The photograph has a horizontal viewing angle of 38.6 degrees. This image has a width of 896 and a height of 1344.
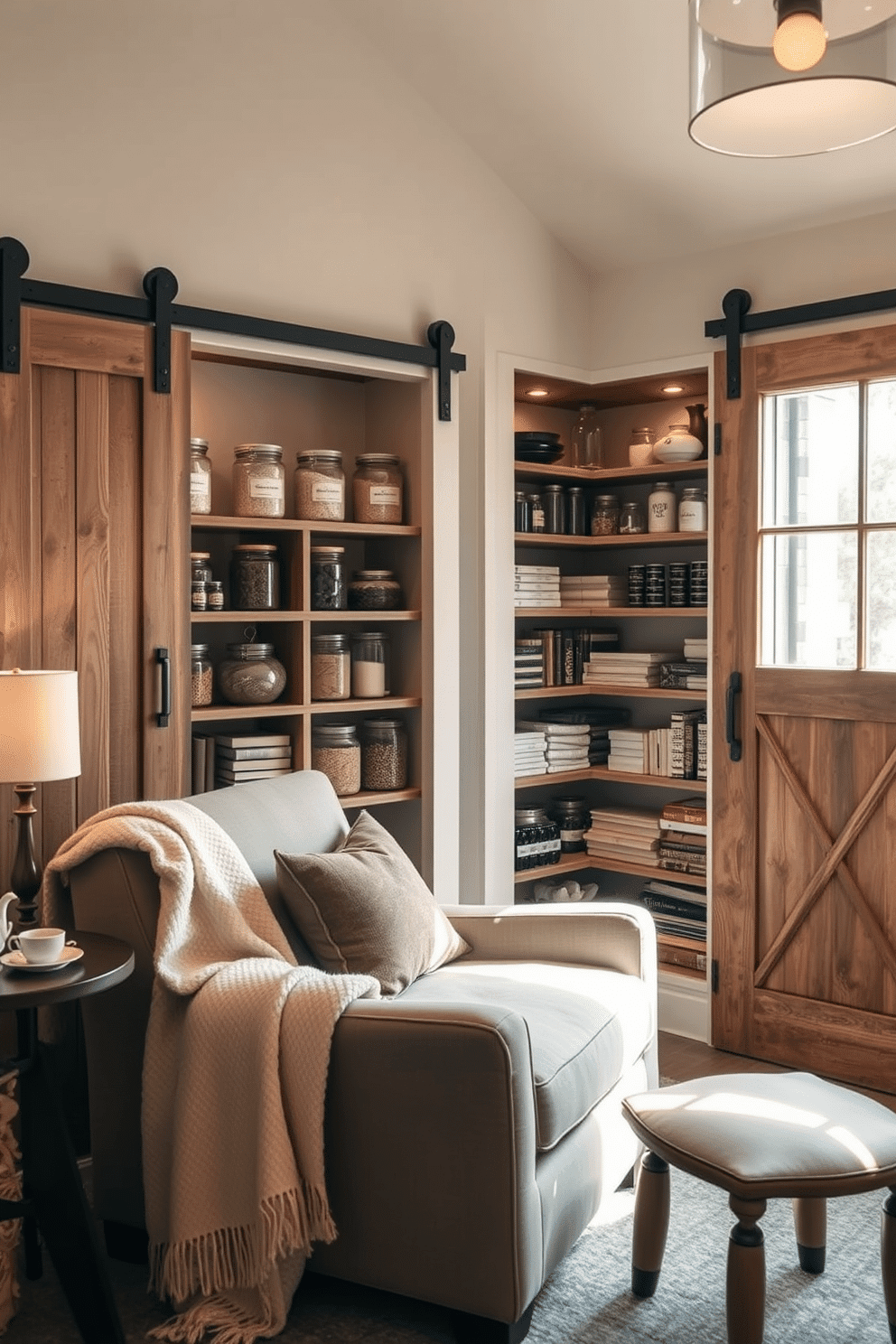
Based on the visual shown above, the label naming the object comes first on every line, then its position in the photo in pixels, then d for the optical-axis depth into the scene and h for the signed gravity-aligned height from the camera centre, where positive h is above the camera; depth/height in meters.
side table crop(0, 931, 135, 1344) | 2.23 -0.95
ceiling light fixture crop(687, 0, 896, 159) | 1.54 +0.71
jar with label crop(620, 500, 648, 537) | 4.20 +0.40
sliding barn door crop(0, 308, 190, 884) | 2.85 +0.23
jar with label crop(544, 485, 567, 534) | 4.21 +0.43
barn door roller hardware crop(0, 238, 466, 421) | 2.81 +0.80
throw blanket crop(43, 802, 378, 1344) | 2.25 -0.87
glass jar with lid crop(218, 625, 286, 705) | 3.39 -0.09
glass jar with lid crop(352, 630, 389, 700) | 3.70 -0.07
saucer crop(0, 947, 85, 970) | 2.29 -0.58
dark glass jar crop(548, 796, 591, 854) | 4.31 -0.61
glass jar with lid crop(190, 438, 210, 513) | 3.27 +0.42
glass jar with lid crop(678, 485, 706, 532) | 3.98 +0.41
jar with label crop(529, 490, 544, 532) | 4.12 +0.41
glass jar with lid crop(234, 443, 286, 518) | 3.39 +0.43
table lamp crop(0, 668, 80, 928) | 2.46 -0.17
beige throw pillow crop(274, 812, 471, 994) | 2.65 -0.57
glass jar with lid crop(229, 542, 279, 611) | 3.44 +0.17
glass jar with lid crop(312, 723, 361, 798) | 3.58 -0.32
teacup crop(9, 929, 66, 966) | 2.30 -0.55
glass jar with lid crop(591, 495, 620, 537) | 4.25 +0.41
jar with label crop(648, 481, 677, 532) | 4.08 +0.42
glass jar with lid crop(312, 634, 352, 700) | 3.59 -0.08
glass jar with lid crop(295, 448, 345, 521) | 3.52 +0.43
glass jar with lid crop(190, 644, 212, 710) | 3.32 -0.09
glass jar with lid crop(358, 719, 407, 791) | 3.70 -0.33
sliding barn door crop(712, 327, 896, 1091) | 3.49 -0.19
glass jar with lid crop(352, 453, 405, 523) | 3.65 +0.44
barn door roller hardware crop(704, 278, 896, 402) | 3.44 +0.91
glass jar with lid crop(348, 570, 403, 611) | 3.70 +0.14
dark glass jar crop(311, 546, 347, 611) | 3.58 +0.17
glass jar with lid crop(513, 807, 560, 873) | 4.06 -0.64
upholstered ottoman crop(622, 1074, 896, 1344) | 2.10 -0.87
